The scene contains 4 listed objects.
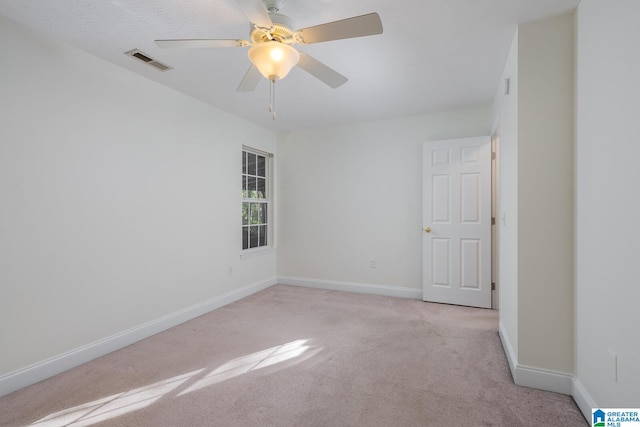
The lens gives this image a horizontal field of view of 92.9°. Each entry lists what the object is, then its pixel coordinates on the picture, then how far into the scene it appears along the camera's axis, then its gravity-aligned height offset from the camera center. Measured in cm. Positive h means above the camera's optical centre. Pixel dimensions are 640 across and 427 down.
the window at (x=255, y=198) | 441 +18
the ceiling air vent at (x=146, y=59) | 244 +127
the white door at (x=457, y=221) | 368 -14
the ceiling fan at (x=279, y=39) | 151 +93
